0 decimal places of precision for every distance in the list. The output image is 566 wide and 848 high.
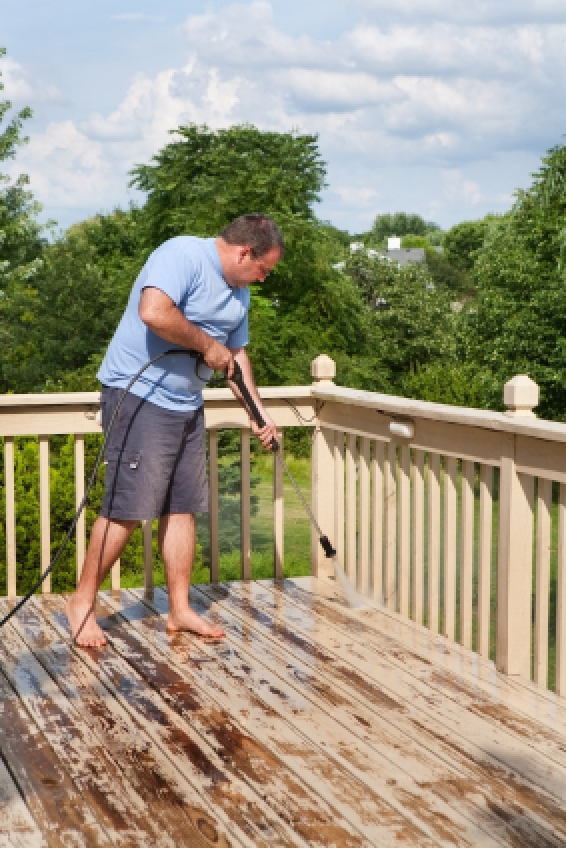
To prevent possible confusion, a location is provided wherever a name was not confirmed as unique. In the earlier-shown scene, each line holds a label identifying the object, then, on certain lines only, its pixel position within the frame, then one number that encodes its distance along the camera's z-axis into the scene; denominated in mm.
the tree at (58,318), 22672
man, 3539
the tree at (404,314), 26484
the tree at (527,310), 16609
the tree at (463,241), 54469
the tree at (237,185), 16766
